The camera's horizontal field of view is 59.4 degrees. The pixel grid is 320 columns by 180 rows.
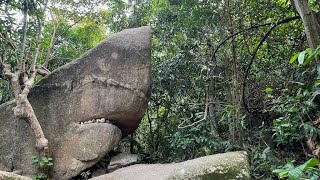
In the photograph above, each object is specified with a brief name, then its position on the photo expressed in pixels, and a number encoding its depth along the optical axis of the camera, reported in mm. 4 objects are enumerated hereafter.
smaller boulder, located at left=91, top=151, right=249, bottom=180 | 3268
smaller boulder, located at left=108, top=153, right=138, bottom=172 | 5113
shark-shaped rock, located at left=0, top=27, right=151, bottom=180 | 4789
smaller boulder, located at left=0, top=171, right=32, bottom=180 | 2819
